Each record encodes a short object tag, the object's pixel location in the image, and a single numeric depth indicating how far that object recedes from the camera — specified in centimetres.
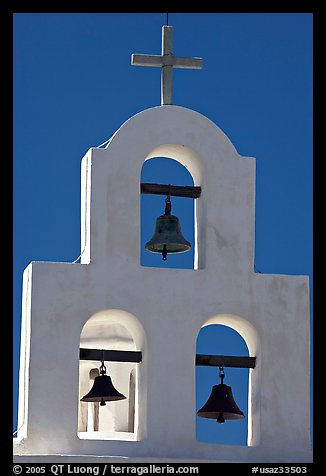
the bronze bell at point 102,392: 2323
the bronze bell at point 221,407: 2328
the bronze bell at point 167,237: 2367
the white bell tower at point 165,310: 2241
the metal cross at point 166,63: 2373
